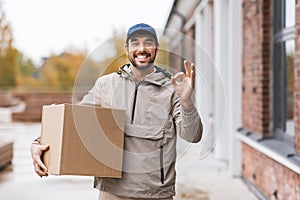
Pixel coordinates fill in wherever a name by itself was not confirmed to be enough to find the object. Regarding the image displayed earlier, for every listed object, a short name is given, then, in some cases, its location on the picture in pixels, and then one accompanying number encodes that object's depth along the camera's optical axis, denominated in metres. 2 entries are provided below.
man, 2.33
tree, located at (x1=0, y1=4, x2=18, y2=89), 27.56
